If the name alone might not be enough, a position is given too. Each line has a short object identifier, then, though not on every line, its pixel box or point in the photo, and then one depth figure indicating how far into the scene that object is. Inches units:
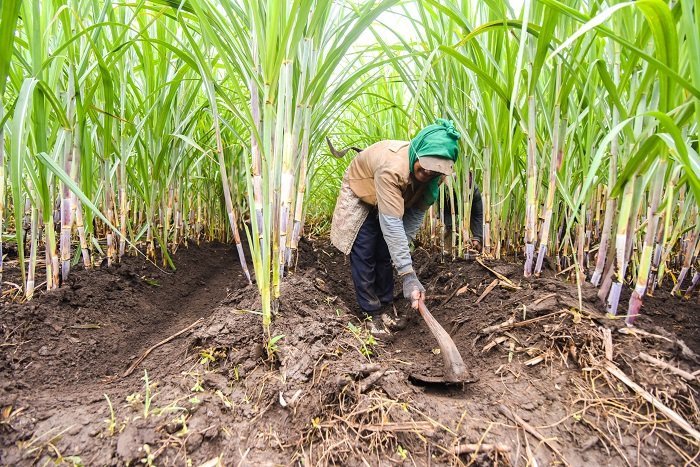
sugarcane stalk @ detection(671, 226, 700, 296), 57.9
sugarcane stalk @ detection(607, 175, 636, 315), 40.8
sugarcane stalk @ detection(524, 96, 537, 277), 51.4
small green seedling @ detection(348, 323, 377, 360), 46.5
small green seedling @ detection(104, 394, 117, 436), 31.0
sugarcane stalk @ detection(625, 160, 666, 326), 38.7
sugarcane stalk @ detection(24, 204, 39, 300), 48.6
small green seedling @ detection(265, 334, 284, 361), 39.8
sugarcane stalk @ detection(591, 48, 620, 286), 44.1
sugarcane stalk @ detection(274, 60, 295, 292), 44.4
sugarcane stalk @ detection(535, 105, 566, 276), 49.3
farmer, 64.4
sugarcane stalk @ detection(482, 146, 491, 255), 67.8
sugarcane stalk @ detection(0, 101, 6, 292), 37.9
